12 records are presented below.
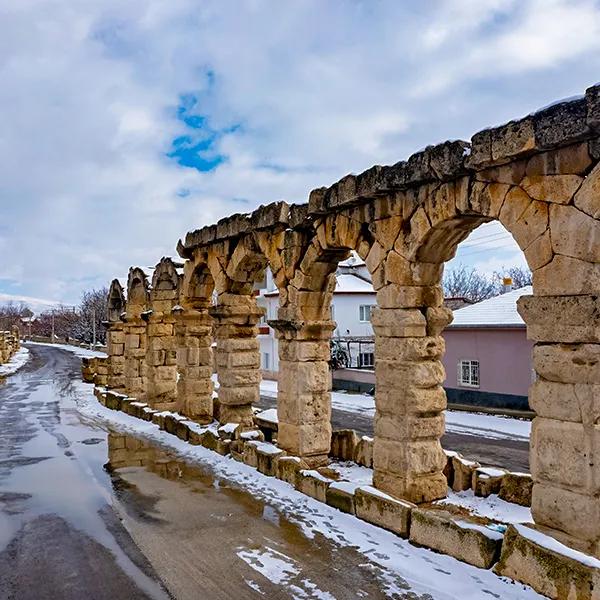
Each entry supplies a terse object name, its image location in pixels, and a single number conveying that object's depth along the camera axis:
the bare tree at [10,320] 88.69
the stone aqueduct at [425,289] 4.93
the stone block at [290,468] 8.00
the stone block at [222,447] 9.85
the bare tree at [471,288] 59.00
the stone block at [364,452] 9.24
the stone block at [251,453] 8.98
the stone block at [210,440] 10.21
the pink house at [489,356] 18.20
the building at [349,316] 29.84
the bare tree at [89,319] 67.00
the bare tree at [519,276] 57.91
